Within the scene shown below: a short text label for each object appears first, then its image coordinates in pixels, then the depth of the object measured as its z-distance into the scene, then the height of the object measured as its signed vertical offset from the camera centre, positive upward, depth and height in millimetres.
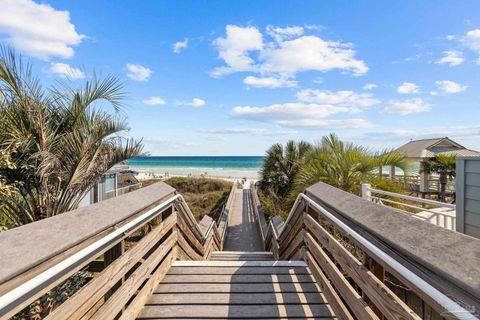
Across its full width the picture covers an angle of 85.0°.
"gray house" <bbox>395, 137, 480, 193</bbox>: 13399 +717
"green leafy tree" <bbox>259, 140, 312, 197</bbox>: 11438 -346
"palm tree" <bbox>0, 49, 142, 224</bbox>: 3471 +273
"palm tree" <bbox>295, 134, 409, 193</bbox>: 5449 -118
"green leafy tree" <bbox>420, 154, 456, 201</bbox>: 10836 -374
